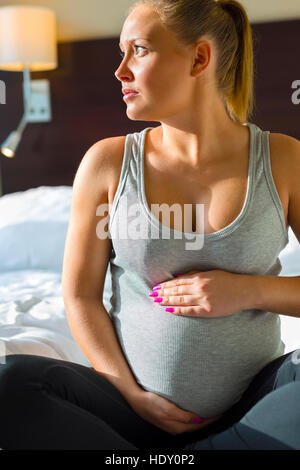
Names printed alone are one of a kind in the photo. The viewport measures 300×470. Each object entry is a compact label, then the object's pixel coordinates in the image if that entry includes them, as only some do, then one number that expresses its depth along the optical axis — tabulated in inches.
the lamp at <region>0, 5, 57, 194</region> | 68.2
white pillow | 61.4
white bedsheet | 39.5
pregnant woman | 31.5
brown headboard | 64.6
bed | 41.8
